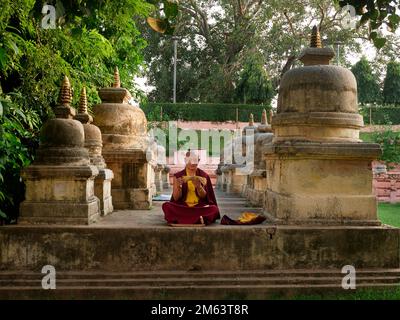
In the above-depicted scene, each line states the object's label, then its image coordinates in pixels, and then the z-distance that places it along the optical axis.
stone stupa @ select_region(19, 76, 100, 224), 5.16
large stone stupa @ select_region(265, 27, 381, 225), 5.31
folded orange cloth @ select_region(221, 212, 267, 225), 5.41
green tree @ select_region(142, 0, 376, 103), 30.27
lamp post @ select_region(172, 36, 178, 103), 31.09
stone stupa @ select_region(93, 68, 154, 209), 7.39
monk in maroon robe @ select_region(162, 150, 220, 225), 5.39
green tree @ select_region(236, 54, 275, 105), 31.53
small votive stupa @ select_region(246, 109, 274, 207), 7.68
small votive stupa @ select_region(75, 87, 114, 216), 6.28
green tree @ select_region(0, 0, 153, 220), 5.80
